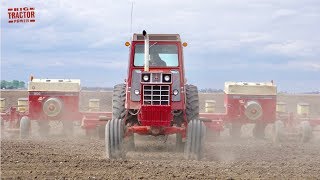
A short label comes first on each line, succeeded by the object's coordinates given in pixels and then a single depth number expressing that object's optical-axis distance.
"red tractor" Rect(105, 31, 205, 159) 11.45
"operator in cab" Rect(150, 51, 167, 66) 12.52
